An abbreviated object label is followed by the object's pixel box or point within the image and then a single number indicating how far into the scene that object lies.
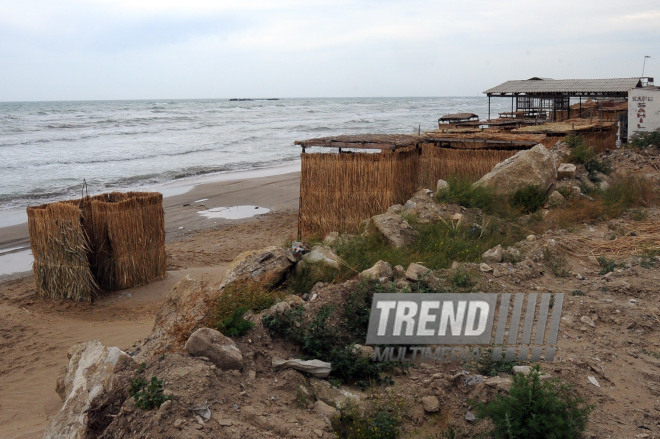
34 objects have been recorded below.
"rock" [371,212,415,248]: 7.28
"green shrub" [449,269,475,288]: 5.94
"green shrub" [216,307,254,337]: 4.50
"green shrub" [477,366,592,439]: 3.42
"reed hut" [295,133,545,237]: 8.95
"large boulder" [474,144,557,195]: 8.93
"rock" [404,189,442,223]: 7.99
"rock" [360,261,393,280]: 5.74
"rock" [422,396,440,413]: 4.05
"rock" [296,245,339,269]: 6.35
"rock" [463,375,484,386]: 4.27
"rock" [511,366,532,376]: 4.27
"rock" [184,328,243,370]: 4.06
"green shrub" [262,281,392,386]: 4.41
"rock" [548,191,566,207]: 9.06
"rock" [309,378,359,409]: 4.04
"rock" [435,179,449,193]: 8.68
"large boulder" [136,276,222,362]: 4.54
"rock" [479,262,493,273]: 6.41
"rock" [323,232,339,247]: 7.22
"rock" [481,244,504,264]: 6.78
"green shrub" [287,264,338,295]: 6.19
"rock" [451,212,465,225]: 7.88
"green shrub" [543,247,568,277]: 6.71
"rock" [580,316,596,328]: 5.41
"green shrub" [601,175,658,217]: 9.09
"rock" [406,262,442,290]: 5.76
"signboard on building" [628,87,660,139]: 14.45
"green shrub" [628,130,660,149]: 13.73
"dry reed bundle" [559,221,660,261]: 7.27
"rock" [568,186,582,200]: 9.34
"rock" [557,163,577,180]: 10.00
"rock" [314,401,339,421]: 3.83
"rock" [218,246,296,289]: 6.17
